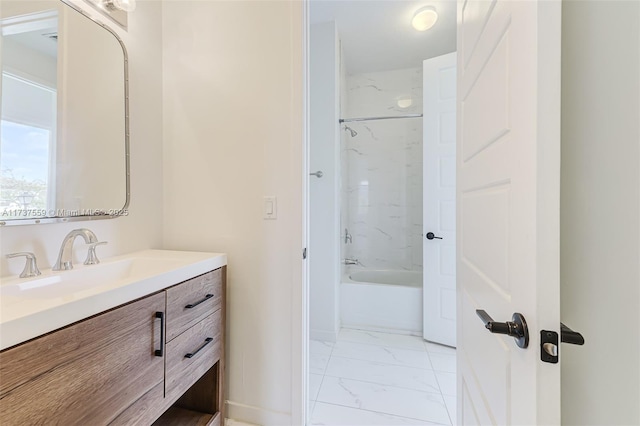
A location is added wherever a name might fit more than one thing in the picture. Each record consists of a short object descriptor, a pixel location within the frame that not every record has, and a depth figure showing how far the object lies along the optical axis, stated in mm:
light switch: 1378
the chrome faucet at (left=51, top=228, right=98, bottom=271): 1024
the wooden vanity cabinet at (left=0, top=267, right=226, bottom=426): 598
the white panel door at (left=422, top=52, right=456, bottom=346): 2244
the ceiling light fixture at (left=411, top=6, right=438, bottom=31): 2154
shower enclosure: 3273
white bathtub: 2482
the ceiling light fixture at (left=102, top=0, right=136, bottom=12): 1250
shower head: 3279
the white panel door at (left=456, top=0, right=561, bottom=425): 474
